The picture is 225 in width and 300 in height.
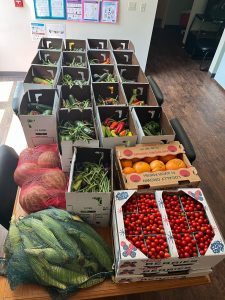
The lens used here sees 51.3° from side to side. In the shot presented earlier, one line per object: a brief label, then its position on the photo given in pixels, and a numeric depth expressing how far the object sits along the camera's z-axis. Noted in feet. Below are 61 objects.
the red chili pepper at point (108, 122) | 5.69
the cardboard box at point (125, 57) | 8.79
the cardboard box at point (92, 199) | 3.66
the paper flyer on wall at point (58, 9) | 10.49
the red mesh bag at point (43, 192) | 4.09
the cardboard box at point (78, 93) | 6.29
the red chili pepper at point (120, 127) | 5.47
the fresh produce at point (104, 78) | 7.48
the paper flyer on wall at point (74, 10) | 10.52
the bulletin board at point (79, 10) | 10.52
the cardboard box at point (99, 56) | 8.64
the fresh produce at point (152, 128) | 5.75
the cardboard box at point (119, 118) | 4.80
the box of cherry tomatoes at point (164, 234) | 3.26
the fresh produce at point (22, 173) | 4.55
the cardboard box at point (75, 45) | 9.18
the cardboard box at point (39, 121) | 4.84
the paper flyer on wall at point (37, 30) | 11.12
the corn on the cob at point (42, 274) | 3.26
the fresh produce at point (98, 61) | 8.65
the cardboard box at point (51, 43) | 9.09
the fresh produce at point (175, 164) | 4.61
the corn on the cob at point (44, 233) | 3.36
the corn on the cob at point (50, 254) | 3.25
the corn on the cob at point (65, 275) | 3.26
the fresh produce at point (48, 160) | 4.83
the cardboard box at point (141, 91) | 6.90
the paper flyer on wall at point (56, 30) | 11.19
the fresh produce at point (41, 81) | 7.16
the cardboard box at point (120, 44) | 9.67
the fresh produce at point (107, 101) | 6.58
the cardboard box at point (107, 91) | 6.65
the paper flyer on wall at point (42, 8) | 10.43
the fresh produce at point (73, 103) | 6.12
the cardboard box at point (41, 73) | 6.94
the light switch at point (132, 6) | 10.89
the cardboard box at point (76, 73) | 7.27
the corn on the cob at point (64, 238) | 3.39
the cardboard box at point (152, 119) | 4.95
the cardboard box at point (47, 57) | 8.36
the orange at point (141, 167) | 4.50
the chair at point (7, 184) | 4.34
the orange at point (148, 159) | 4.79
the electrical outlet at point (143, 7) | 10.96
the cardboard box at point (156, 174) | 4.22
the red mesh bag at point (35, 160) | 4.57
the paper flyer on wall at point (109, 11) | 10.69
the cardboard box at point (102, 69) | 7.70
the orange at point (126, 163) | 4.62
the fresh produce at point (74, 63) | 8.18
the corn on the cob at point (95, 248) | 3.56
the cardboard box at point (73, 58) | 8.29
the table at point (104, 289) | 3.40
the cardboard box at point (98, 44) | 9.53
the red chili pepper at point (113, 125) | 5.56
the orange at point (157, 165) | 4.56
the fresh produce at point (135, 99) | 6.78
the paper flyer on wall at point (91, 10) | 10.58
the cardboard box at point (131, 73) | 7.89
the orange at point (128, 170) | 4.42
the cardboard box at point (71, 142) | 4.47
